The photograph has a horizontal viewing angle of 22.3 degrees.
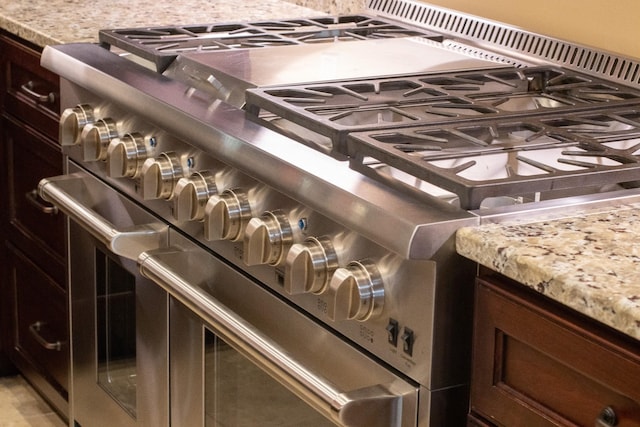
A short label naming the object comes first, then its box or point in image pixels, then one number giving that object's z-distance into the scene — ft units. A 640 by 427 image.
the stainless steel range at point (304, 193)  5.50
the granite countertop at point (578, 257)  4.77
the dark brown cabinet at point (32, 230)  8.93
